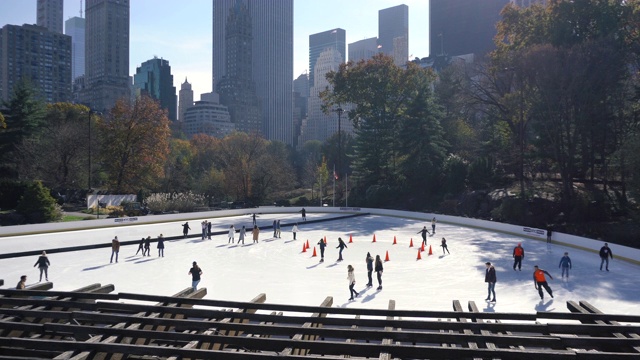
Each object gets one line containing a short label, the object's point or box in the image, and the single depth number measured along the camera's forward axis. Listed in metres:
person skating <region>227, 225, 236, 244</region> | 32.03
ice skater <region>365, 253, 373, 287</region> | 19.25
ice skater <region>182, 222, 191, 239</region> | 34.16
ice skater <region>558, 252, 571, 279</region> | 20.94
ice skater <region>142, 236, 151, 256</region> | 26.62
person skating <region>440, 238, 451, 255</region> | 27.50
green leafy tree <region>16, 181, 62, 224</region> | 38.72
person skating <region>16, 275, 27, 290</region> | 14.96
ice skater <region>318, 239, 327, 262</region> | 25.21
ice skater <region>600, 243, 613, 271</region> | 23.09
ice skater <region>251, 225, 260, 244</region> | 31.96
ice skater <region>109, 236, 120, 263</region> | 24.79
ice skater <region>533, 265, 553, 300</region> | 17.20
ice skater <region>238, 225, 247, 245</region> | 31.53
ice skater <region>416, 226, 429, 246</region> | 30.46
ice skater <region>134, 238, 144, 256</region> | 26.79
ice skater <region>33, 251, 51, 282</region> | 20.21
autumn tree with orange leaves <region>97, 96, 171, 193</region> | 57.62
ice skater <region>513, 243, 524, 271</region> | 22.69
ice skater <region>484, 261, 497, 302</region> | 16.99
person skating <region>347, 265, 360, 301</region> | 17.12
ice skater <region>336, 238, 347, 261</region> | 25.42
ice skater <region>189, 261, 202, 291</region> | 17.64
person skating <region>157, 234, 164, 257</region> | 26.21
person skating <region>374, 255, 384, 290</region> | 18.93
